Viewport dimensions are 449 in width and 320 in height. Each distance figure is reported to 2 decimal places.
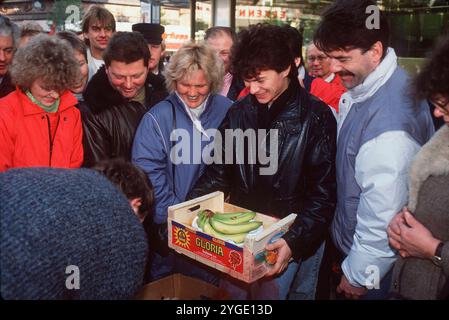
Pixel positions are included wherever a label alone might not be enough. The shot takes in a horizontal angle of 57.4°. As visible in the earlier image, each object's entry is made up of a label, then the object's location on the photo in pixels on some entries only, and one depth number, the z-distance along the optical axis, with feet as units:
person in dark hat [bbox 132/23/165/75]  13.24
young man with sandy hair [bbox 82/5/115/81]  12.18
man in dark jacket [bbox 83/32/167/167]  8.26
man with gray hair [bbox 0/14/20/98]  9.39
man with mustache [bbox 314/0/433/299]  5.42
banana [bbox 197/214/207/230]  6.59
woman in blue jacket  7.77
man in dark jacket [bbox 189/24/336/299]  6.59
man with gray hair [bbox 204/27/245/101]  12.98
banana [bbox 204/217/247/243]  6.29
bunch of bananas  6.38
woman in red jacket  7.27
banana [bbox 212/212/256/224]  6.63
